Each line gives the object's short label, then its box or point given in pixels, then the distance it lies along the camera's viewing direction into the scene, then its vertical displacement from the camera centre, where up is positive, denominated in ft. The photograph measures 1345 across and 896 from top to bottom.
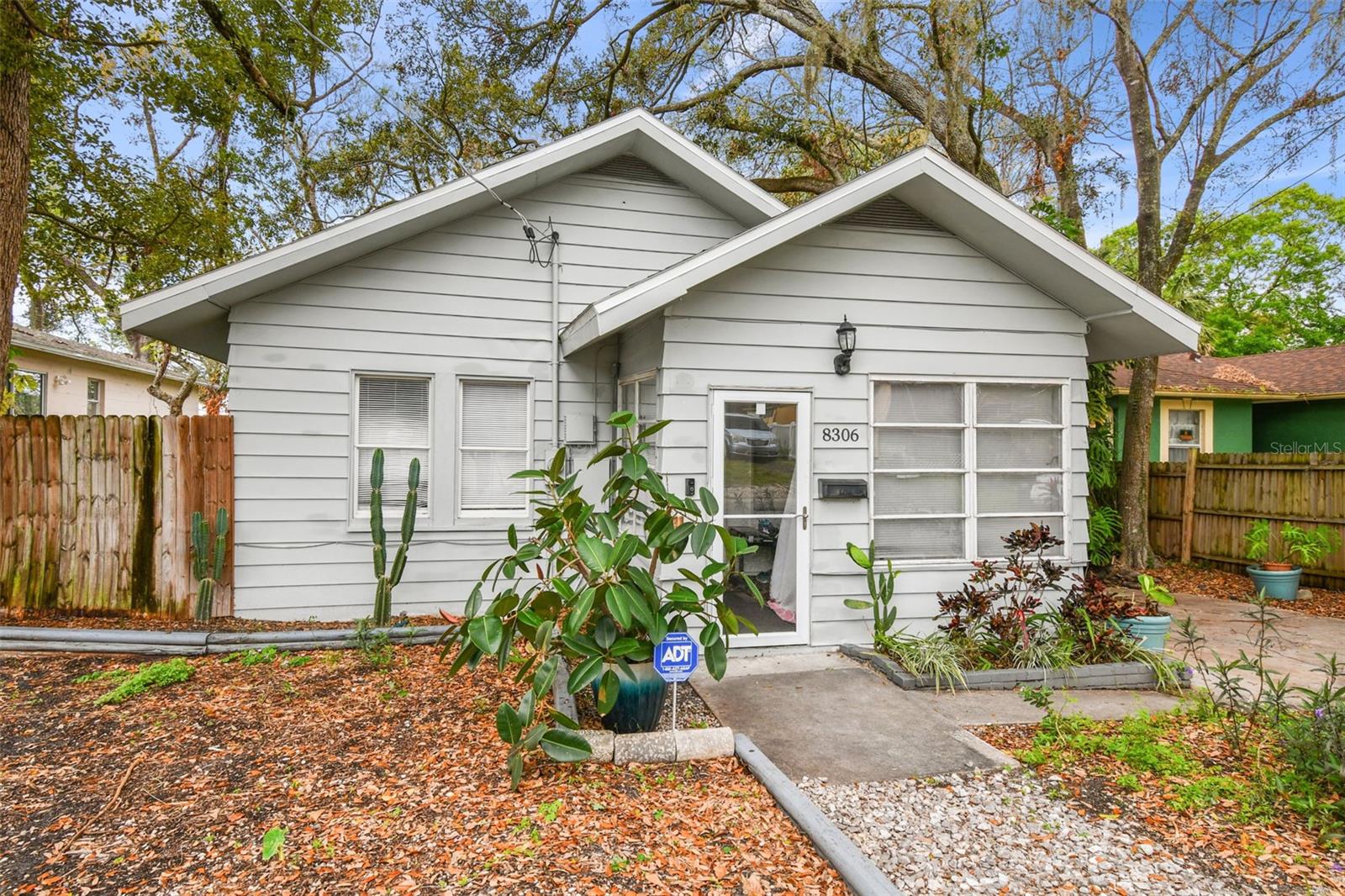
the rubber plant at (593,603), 10.68 -2.53
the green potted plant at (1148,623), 17.10 -4.19
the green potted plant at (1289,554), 26.78 -3.86
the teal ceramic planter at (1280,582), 26.66 -4.85
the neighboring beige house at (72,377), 45.14 +5.44
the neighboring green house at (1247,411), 40.45 +3.08
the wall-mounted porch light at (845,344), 17.33 +2.88
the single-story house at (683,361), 17.16 +2.63
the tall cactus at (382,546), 18.69 -2.65
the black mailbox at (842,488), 17.35 -0.85
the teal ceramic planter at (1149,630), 17.20 -4.40
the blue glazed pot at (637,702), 11.93 -4.43
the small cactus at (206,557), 18.80 -3.06
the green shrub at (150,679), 14.42 -5.19
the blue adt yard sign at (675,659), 11.46 -3.49
